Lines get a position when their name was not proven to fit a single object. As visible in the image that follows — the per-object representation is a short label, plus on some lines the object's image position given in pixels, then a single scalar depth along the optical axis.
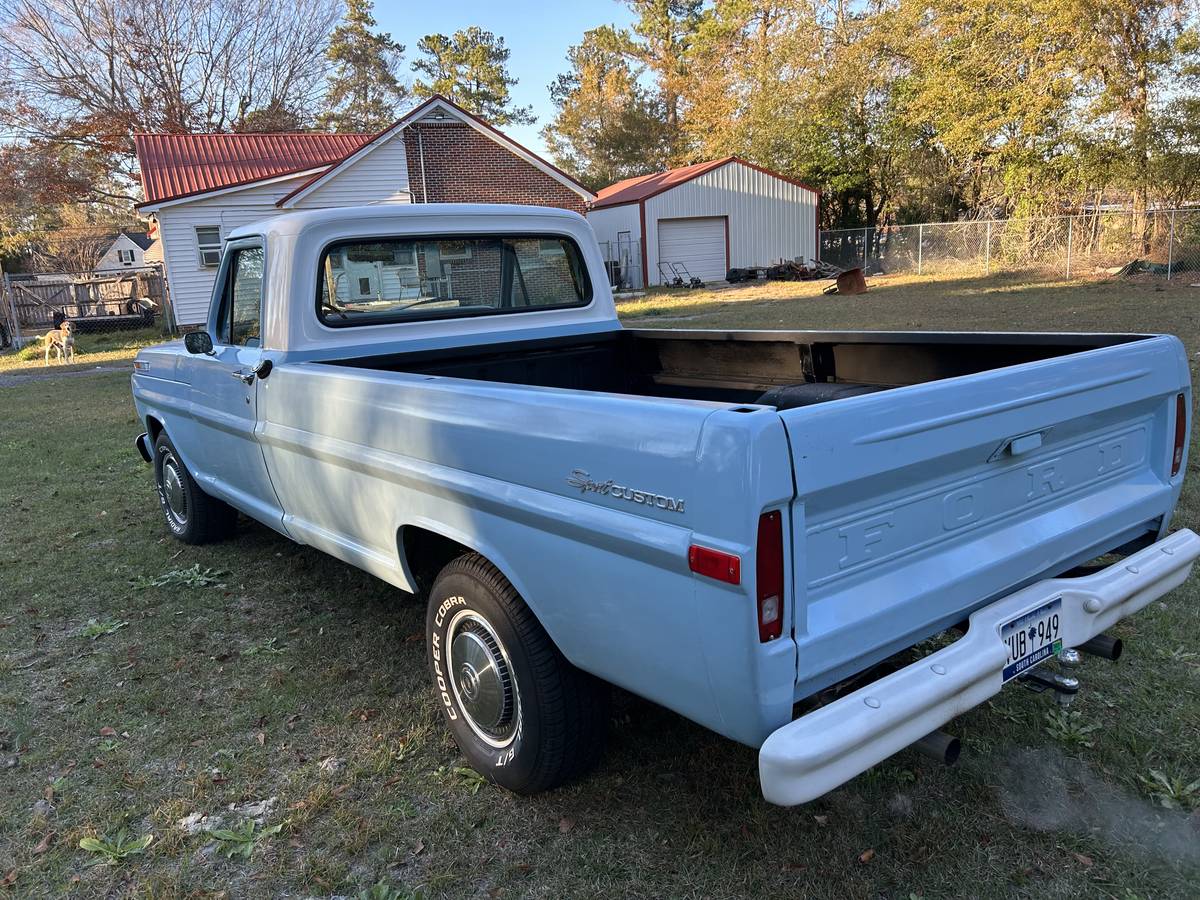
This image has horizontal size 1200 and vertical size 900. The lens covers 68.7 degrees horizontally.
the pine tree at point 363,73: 45.16
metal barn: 29.55
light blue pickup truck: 2.00
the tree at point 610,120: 50.03
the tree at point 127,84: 31.78
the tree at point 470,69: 52.03
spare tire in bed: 3.26
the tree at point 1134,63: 22.61
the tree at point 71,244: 43.97
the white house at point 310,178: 21.83
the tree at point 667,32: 48.97
